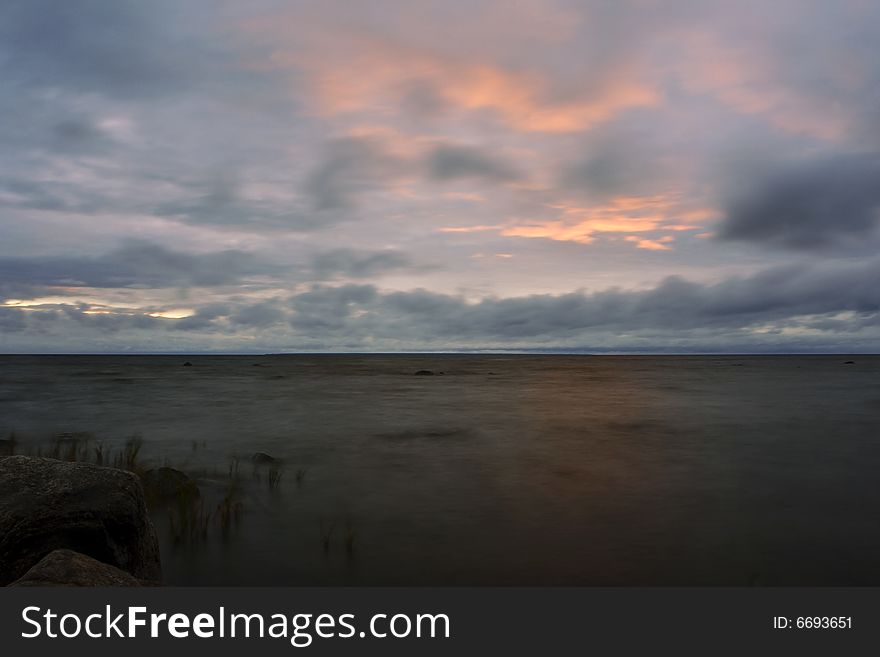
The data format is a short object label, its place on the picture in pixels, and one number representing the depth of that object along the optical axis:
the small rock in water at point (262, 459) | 18.83
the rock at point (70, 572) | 5.52
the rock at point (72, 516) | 7.04
